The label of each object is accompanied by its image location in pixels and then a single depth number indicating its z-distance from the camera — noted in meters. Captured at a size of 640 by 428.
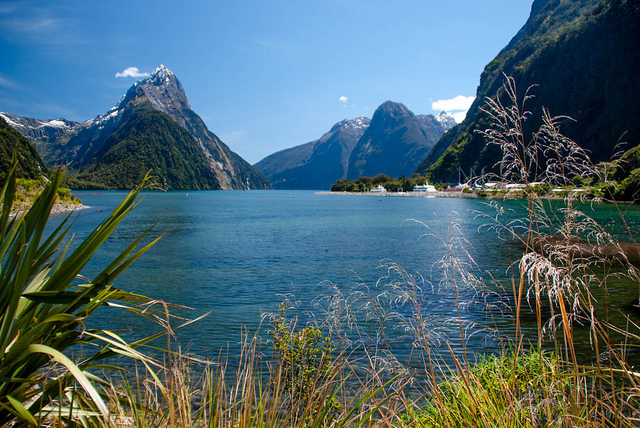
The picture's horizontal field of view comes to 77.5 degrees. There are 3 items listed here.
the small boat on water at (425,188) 141.86
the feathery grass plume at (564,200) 2.18
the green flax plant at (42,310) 2.08
